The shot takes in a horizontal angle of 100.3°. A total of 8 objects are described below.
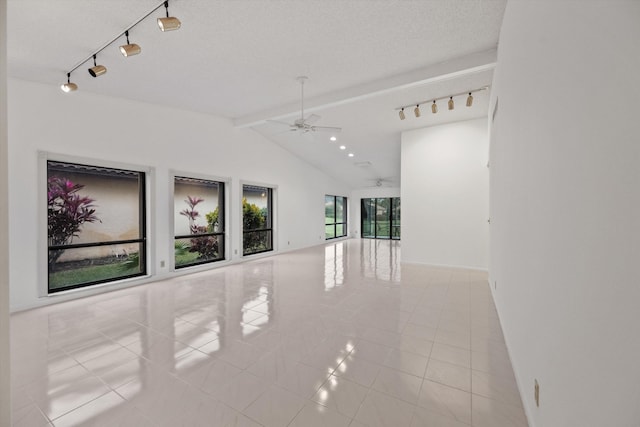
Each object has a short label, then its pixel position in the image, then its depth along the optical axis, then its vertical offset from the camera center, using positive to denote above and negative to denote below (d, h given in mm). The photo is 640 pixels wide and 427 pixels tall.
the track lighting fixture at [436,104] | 4715 +2095
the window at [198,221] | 5918 -207
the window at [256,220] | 7605 -223
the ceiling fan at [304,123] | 4771 +1635
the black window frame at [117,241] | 4129 -514
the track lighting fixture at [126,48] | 2555 +1810
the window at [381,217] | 13055 -243
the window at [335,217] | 11961 -205
